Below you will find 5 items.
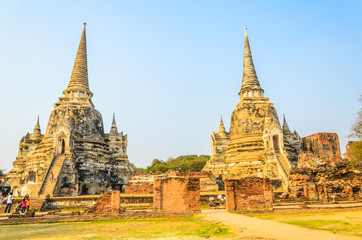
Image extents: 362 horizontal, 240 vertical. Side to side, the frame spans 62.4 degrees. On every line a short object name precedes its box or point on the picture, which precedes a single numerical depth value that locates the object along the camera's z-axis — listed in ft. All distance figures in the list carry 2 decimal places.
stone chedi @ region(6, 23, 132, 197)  82.43
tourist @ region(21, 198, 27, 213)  49.07
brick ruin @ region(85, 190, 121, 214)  43.07
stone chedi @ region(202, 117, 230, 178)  115.96
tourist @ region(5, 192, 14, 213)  53.16
